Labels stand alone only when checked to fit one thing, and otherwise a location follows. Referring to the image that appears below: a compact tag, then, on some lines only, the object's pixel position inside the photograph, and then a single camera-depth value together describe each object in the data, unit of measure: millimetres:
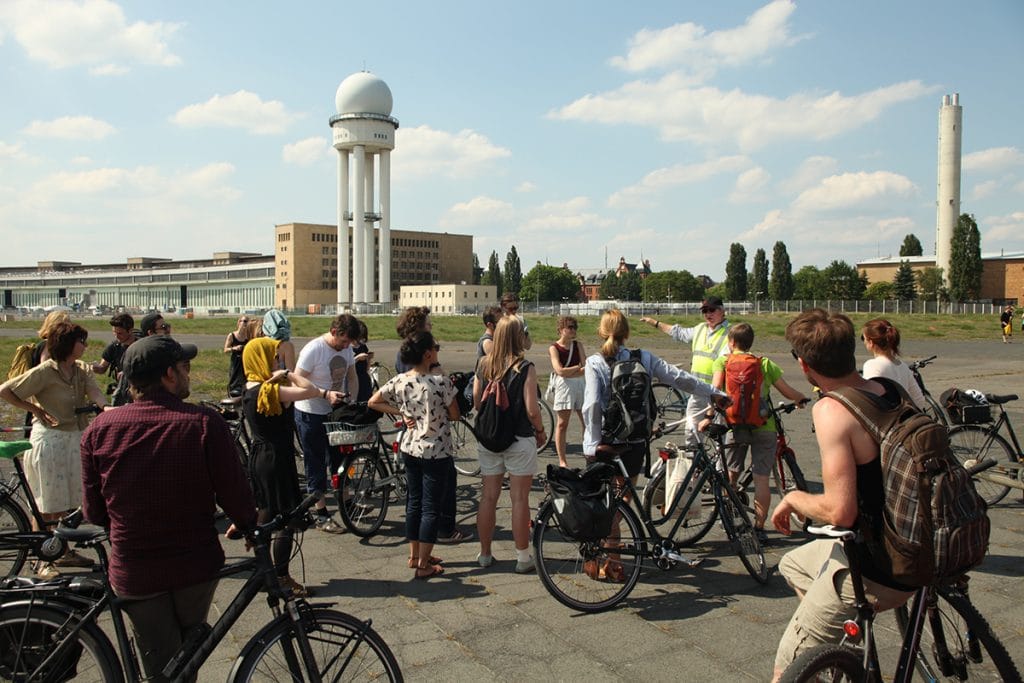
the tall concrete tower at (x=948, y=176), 90688
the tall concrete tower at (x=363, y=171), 99250
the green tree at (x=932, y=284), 94438
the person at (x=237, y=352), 8562
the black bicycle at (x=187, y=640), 2967
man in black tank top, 2705
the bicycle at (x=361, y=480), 6402
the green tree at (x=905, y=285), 101188
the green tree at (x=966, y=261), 88938
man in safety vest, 7426
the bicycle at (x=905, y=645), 2762
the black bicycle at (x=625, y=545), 4953
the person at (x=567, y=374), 8633
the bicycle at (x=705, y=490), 5668
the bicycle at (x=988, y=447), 7180
